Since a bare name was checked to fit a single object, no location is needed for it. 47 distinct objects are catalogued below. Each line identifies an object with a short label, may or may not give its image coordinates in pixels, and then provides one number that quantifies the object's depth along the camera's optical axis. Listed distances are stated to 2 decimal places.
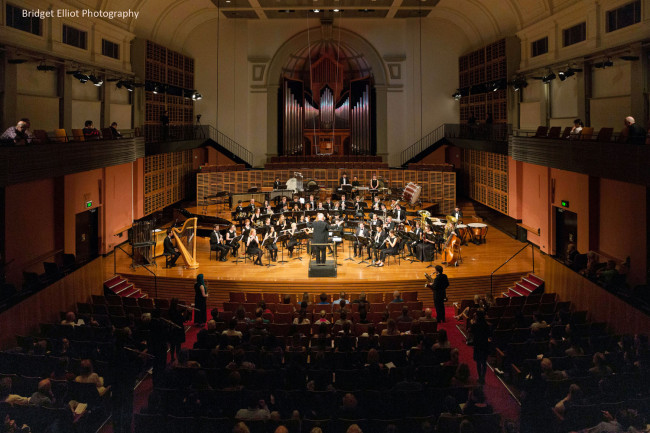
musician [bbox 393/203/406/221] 14.88
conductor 12.26
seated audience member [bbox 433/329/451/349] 7.51
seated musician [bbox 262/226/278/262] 13.06
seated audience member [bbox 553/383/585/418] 5.70
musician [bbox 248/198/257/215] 16.31
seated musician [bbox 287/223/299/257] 13.20
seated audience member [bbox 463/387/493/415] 5.55
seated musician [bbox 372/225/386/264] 13.20
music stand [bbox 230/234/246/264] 13.98
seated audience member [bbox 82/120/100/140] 12.90
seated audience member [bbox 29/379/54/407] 5.71
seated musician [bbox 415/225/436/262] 13.53
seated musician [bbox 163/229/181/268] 13.07
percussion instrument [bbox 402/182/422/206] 19.03
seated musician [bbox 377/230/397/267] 13.11
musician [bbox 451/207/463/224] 15.29
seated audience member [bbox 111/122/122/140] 14.34
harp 13.04
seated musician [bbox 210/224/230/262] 13.91
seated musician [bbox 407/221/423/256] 13.67
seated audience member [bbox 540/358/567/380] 6.42
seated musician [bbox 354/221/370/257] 13.03
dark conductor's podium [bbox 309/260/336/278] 12.32
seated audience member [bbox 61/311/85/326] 8.39
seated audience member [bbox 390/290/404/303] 9.94
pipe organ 23.62
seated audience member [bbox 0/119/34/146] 9.59
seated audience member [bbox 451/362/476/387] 6.51
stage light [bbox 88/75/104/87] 13.99
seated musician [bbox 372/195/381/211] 15.88
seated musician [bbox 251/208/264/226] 14.62
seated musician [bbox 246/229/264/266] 13.32
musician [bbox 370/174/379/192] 19.30
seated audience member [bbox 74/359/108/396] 6.45
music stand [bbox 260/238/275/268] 12.90
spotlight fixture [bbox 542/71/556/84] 14.32
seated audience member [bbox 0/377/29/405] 5.79
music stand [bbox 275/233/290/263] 13.63
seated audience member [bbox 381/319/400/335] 8.04
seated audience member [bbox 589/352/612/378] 6.40
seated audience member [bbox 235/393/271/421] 5.61
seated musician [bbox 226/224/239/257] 13.93
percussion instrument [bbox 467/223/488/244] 15.89
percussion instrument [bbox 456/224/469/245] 16.12
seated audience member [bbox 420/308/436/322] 8.74
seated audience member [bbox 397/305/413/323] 8.70
